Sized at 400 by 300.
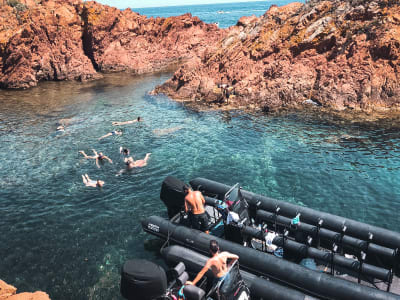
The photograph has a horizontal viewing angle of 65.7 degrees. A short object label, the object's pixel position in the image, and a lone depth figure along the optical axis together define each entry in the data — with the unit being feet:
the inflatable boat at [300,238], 30.68
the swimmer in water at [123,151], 66.81
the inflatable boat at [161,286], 27.35
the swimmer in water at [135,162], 65.30
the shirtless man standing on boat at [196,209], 38.19
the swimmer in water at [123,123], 94.19
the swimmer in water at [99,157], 68.85
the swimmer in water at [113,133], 83.37
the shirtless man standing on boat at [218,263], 28.19
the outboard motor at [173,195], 42.27
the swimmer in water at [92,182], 59.06
